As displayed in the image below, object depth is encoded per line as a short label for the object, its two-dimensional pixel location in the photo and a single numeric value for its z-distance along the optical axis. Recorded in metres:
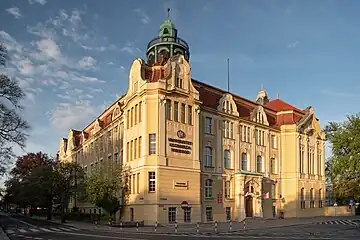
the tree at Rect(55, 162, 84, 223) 56.28
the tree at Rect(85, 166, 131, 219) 46.19
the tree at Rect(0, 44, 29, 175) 28.45
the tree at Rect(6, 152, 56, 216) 56.88
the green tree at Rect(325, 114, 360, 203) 46.38
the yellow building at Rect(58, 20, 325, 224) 45.81
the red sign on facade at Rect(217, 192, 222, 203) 51.28
